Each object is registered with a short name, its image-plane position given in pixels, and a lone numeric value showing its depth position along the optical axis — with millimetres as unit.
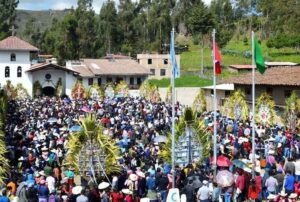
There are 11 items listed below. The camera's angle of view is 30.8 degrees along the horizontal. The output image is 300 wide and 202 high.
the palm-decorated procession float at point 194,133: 18875
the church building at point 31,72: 57178
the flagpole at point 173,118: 16453
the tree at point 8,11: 95875
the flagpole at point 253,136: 16875
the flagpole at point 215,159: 17422
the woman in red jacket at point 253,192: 15102
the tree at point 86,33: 84938
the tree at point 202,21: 81875
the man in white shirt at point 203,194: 14281
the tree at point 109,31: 92250
